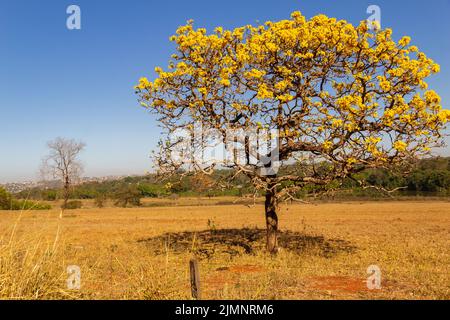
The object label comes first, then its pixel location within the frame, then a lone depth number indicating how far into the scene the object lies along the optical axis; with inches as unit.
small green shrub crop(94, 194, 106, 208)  2785.4
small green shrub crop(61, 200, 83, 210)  2578.2
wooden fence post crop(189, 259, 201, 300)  310.0
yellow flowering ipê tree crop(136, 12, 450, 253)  576.1
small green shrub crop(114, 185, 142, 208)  2938.0
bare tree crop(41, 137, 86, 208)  2146.9
